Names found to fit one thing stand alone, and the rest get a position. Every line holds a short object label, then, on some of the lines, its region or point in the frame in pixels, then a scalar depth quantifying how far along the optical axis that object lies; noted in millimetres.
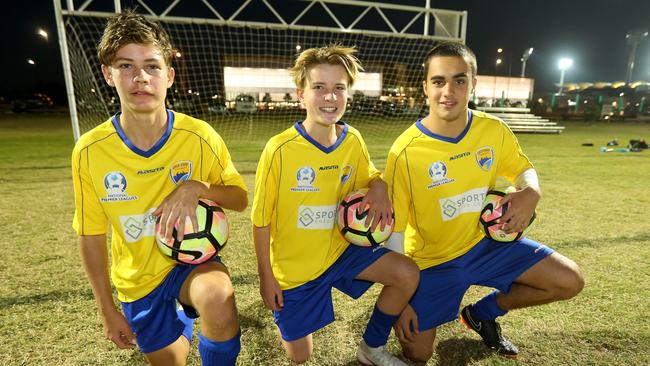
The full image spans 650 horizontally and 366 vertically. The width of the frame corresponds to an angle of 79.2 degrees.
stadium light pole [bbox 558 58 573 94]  47031
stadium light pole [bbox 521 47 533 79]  38959
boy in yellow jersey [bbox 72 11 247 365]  1922
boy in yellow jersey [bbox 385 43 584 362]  2326
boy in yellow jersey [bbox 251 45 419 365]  2193
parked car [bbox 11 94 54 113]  33375
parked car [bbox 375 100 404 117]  15719
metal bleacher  18781
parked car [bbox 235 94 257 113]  18756
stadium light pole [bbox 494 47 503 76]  58422
